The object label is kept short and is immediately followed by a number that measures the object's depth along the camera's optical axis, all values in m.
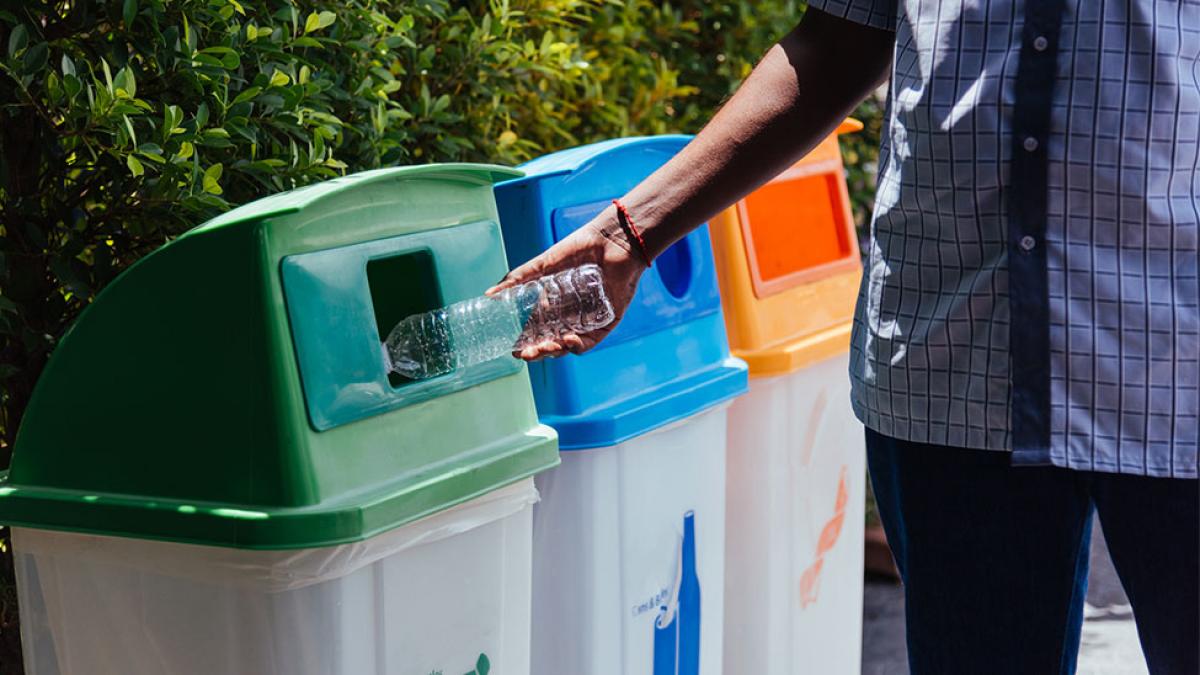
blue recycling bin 2.28
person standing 1.61
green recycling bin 1.68
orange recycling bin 2.81
